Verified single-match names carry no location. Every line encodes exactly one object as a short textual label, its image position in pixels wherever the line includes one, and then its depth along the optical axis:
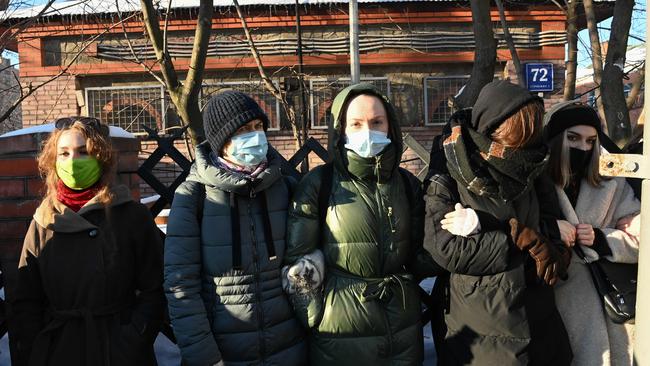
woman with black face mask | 2.11
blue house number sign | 8.73
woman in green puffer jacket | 2.05
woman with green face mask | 2.04
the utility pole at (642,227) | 1.56
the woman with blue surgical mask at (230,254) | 1.93
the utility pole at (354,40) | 6.66
